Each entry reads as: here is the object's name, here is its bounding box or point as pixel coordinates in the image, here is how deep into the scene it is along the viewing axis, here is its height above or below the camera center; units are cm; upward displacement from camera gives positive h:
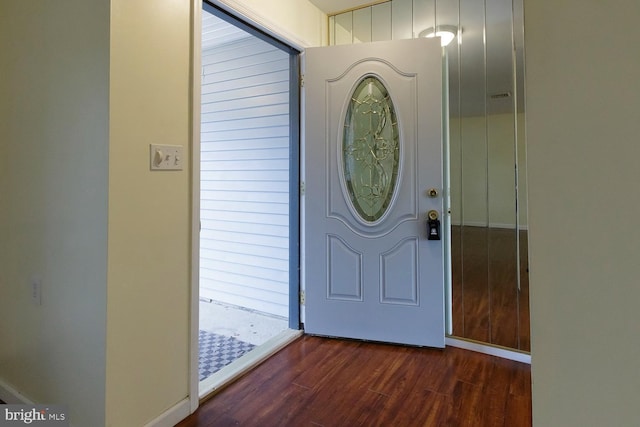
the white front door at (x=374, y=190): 239 +25
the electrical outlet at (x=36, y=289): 166 -30
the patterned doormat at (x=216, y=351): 223 -87
